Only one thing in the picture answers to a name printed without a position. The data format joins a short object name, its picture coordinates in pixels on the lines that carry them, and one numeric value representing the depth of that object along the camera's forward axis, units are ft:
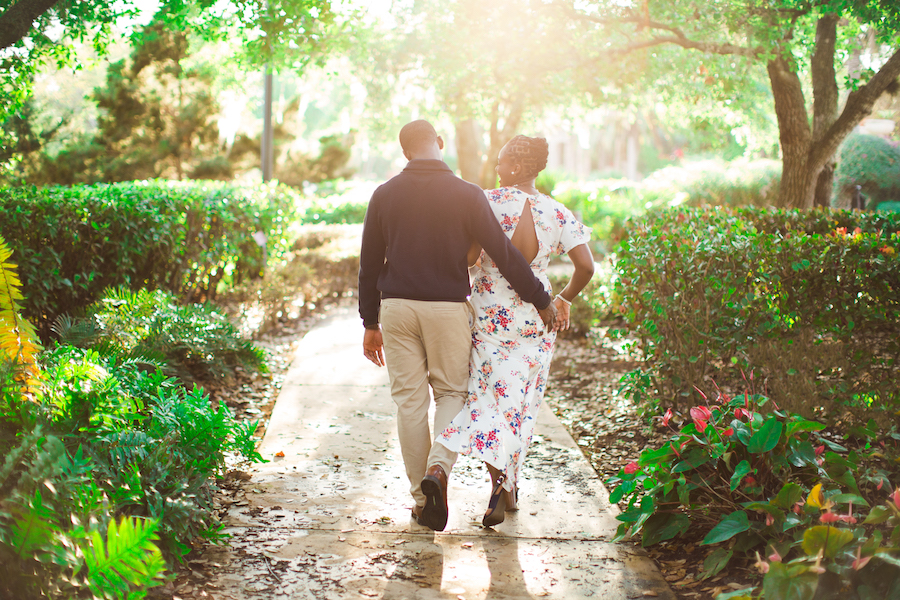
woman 11.48
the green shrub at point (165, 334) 16.01
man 11.00
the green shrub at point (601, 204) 43.34
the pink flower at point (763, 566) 7.48
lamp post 35.65
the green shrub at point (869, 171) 50.34
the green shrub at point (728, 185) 54.03
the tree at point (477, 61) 28.99
